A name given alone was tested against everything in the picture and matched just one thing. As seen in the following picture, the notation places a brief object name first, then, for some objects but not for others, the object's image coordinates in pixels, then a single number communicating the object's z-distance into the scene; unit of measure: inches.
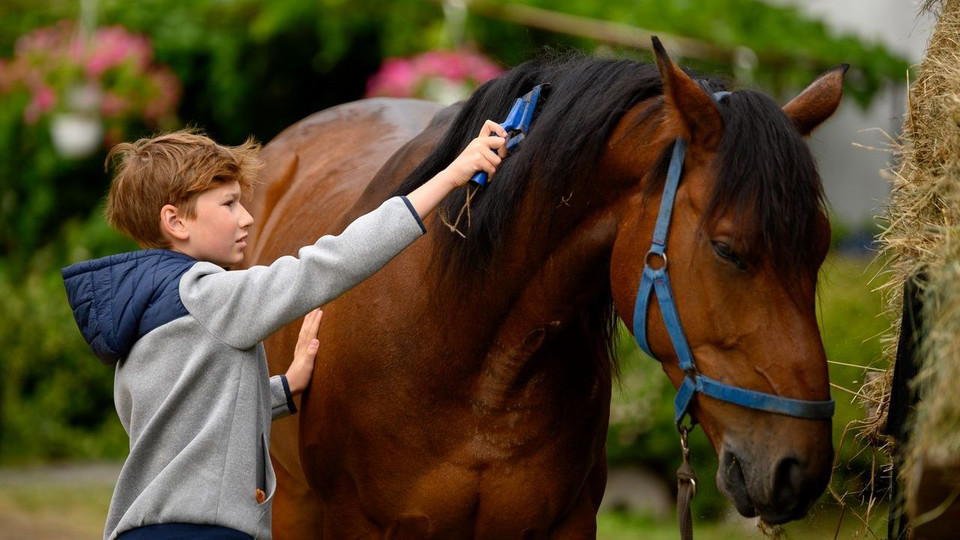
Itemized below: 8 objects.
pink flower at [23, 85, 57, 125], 694.5
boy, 199.5
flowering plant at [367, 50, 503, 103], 549.6
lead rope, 207.2
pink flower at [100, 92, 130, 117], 686.5
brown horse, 184.1
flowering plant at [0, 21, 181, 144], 685.9
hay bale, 158.2
